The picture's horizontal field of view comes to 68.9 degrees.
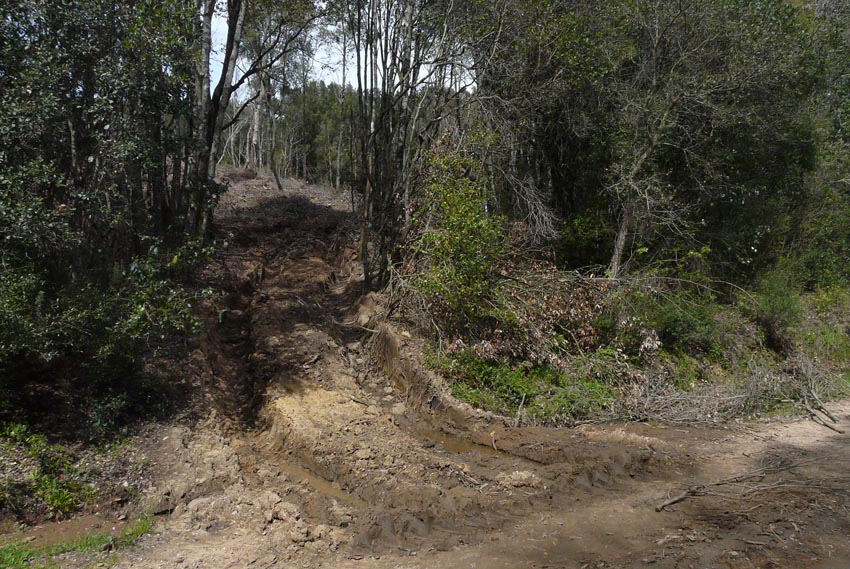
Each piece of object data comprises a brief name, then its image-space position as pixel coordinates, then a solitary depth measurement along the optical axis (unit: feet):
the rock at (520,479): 24.36
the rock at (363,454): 27.07
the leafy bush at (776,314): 46.75
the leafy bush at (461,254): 35.99
